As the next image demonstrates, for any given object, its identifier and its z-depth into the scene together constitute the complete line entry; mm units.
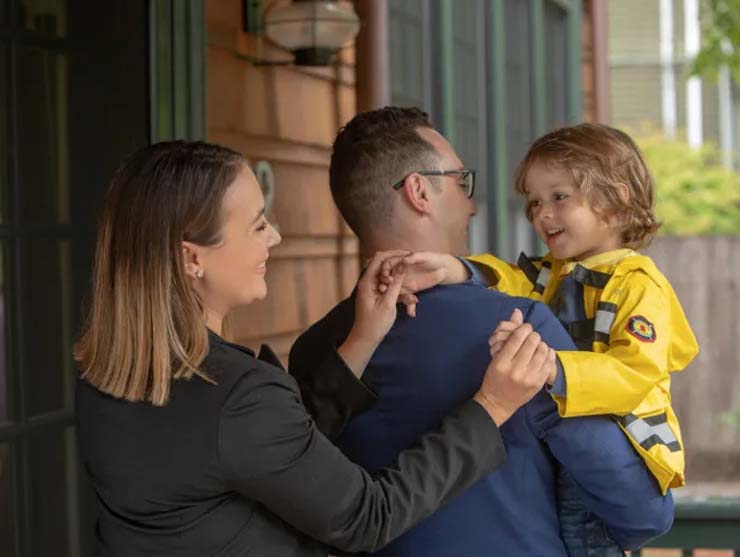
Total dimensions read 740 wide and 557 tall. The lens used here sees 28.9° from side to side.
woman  1777
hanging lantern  4176
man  2023
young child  2086
